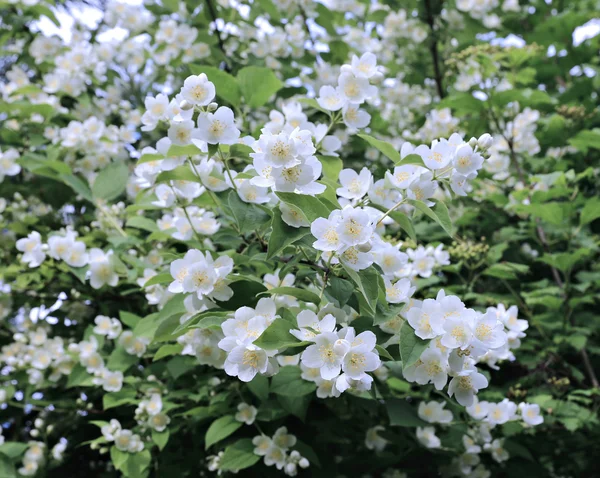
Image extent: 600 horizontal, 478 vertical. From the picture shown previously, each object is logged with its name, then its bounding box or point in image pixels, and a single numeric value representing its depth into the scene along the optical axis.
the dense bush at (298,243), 1.34
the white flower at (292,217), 1.33
